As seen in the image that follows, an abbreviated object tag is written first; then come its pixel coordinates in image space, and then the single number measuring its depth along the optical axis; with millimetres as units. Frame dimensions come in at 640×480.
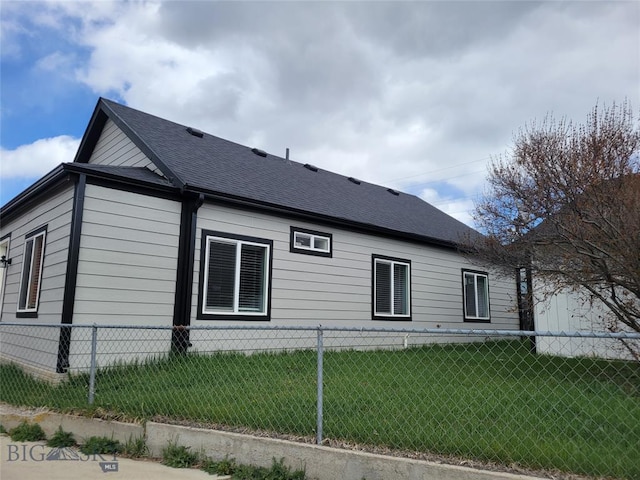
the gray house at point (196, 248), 6176
